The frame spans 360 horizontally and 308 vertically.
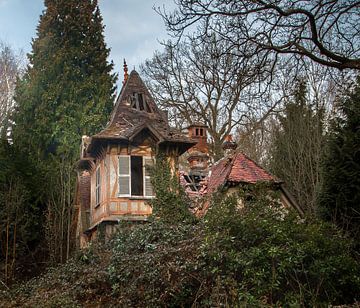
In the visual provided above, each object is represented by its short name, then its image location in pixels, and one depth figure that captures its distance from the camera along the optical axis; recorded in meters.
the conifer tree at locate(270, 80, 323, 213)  21.23
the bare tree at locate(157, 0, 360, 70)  8.02
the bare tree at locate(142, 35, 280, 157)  23.89
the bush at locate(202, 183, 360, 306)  7.31
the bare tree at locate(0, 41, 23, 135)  27.15
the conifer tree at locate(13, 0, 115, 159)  23.86
